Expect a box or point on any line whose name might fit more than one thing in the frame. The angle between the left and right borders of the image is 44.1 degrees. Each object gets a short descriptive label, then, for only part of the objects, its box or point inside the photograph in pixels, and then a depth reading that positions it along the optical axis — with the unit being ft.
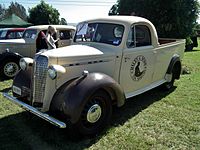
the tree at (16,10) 209.26
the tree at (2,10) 232.73
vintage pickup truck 13.20
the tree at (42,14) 102.89
